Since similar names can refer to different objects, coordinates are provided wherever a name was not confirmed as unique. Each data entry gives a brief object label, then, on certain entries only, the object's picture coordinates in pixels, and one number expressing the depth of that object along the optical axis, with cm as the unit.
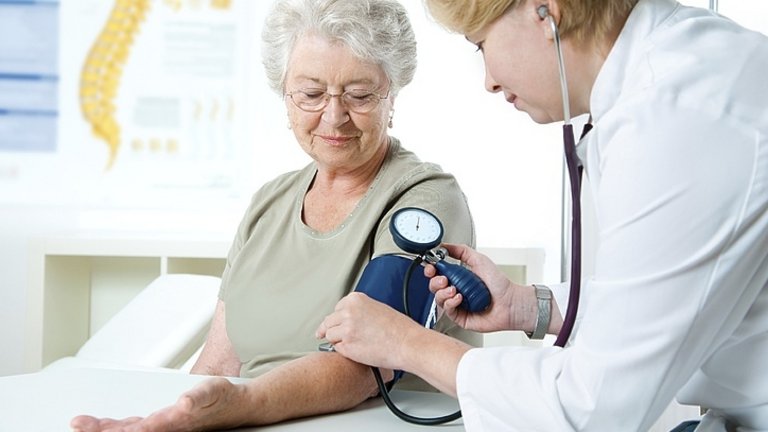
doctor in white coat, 97
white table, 134
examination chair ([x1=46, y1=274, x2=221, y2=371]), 283
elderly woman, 178
